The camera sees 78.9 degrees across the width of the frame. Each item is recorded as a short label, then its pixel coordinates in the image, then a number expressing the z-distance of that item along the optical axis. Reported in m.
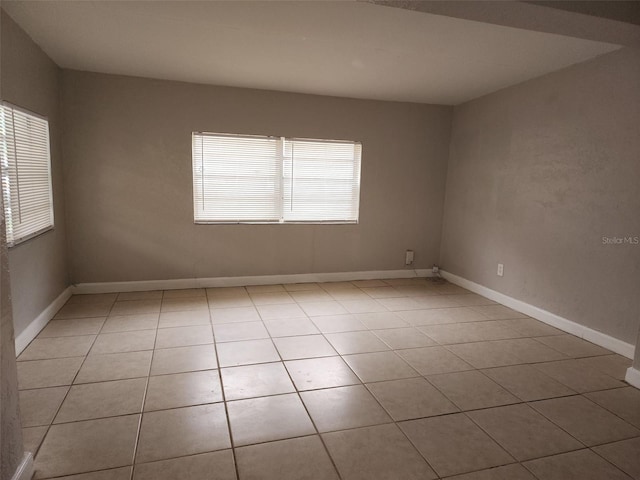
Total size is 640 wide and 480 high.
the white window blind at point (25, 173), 2.57
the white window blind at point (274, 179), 4.25
